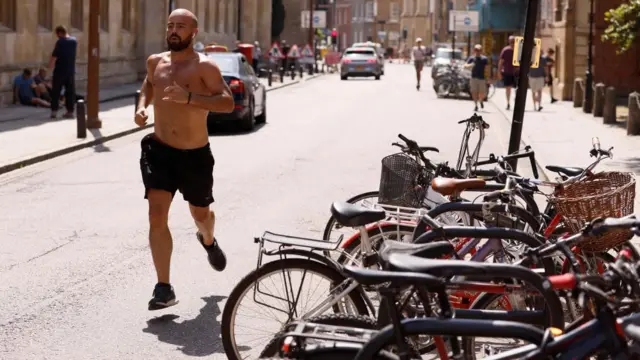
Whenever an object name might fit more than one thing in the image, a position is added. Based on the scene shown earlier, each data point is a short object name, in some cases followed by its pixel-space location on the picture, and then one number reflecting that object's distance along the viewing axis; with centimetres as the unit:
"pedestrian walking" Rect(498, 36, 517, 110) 3481
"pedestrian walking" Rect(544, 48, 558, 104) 4051
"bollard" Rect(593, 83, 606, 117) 2972
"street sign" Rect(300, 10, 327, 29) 7831
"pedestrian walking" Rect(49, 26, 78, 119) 2612
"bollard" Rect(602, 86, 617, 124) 2689
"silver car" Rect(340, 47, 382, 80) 6209
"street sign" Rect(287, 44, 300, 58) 6119
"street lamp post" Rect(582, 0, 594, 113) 3173
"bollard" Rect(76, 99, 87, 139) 2085
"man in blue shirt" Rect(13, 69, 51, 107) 3021
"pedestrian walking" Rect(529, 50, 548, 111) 3206
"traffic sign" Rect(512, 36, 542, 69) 1420
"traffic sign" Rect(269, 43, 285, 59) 5516
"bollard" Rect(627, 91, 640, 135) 2344
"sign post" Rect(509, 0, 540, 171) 1309
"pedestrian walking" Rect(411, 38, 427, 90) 4926
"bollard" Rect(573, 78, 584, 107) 3388
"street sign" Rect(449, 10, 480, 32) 6969
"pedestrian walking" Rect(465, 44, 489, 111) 3362
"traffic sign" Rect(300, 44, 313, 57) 6704
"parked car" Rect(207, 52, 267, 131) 2397
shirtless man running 798
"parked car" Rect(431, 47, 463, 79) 5090
